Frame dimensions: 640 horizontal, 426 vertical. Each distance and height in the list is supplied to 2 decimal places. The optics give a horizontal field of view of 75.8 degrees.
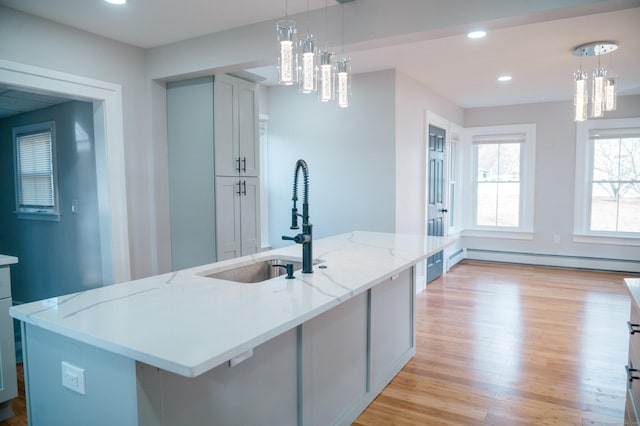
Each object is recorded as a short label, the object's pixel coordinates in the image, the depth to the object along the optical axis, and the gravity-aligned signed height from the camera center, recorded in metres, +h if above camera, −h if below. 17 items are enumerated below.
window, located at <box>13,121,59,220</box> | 4.40 +0.20
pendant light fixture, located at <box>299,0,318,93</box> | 2.07 +0.62
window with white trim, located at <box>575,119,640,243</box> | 5.99 +0.09
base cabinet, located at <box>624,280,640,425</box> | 1.60 -0.76
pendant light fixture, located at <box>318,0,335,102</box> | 2.22 +0.61
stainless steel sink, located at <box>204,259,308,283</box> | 2.33 -0.50
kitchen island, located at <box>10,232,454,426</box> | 1.22 -0.56
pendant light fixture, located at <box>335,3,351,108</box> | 2.32 +0.62
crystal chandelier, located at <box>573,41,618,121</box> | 2.99 +0.67
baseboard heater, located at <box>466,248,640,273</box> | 6.08 -1.19
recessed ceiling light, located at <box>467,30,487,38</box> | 3.26 +1.21
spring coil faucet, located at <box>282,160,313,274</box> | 2.08 -0.23
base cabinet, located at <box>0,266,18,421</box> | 2.44 -0.98
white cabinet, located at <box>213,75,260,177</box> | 3.55 +0.55
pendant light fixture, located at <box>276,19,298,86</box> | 1.99 +0.67
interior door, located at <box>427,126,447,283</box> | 5.49 -0.10
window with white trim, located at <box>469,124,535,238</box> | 6.64 +0.14
